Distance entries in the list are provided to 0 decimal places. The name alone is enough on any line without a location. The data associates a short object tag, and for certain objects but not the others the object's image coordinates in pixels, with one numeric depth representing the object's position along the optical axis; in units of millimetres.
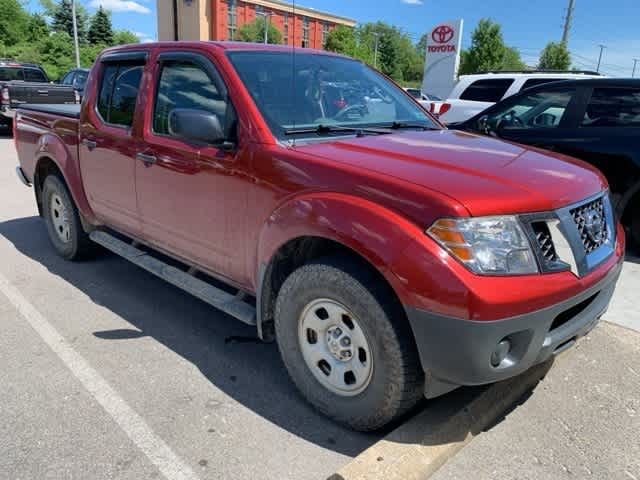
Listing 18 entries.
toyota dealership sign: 26172
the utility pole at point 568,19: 40469
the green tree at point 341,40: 71000
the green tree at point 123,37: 74050
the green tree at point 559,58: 49312
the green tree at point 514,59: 87719
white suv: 9461
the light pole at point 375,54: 85050
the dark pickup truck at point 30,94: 13570
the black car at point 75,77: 17441
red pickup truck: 2199
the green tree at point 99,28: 67375
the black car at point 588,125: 5289
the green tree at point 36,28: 63656
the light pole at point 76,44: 34975
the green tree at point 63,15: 68562
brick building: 24464
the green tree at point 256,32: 53875
